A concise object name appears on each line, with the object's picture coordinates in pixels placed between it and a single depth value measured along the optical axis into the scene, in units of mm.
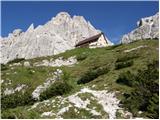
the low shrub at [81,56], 35813
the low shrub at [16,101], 17951
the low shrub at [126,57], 26866
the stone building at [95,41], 54473
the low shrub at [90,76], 21640
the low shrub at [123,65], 23341
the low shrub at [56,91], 18110
